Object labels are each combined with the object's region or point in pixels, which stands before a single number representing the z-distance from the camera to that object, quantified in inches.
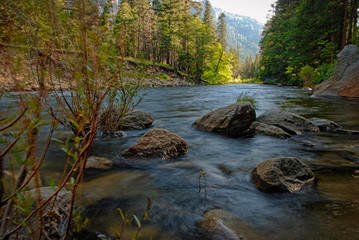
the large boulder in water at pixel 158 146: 167.2
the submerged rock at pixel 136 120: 256.4
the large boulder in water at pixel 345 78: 486.3
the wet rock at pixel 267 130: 219.5
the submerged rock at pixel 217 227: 83.1
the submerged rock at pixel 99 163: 149.5
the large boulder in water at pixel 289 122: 235.7
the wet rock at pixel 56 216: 73.1
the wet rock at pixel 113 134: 218.4
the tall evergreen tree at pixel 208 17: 2332.3
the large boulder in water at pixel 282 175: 117.3
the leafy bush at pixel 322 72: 741.0
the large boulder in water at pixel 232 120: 237.3
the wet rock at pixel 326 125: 242.5
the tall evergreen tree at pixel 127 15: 1462.8
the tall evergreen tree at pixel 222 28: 2973.7
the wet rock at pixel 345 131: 221.6
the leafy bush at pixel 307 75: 802.2
